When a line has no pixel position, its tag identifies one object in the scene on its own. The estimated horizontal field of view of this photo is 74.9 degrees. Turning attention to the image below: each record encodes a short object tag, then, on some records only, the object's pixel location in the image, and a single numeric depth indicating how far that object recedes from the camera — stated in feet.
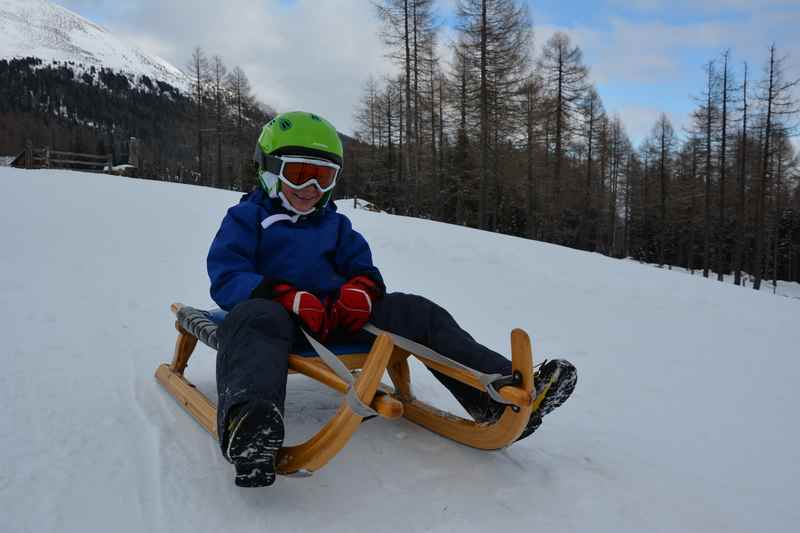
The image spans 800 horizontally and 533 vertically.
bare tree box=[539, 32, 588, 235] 86.02
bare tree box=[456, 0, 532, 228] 69.05
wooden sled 5.99
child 5.79
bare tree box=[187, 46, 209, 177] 104.88
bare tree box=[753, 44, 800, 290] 74.54
